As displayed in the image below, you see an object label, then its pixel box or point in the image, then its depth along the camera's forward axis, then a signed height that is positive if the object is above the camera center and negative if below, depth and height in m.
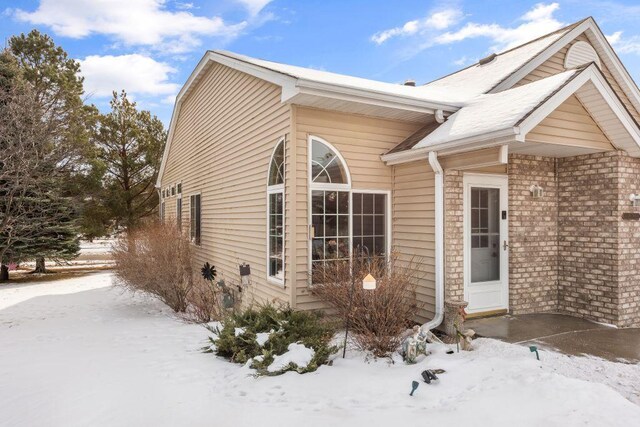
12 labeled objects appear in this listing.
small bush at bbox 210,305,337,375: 4.80 -1.59
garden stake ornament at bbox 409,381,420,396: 3.86 -1.66
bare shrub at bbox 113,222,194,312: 9.16 -1.19
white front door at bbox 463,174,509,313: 6.43 -0.44
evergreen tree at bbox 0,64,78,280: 13.63 +1.20
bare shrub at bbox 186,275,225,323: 8.39 -1.92
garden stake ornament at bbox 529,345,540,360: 4.62 -1.58
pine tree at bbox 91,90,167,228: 20.38 +3.26
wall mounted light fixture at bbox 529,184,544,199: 6.85 +0.44
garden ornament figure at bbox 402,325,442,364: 4.86 -1.63
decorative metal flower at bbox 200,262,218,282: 9.95 -1.42
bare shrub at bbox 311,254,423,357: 5.15 -1.18
